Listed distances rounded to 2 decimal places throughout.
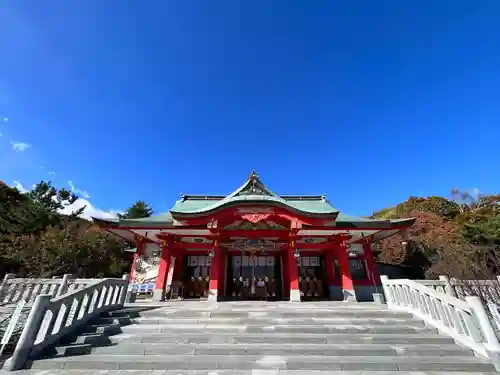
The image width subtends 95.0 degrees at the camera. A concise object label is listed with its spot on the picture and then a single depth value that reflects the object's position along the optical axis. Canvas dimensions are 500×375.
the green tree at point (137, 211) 37.56
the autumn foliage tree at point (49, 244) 15.93
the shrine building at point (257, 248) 11.38
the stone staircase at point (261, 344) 4.59
